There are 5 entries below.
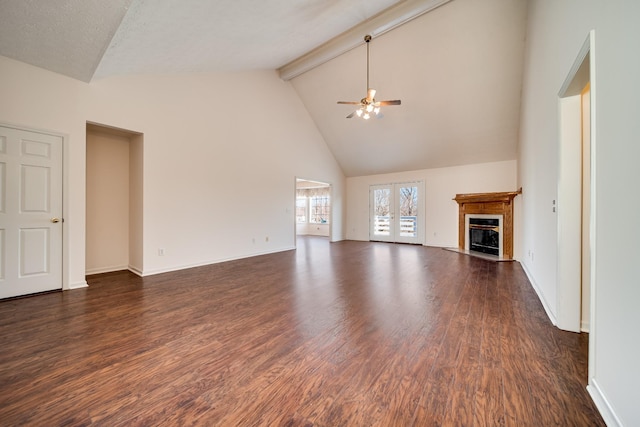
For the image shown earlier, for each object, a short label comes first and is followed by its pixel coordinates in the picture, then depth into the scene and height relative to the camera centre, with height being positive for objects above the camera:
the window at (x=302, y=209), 11.52 +0.15
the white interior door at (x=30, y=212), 2.95 -0.01
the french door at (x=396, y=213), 7.70 -0.01
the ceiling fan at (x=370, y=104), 4.15 +1.80
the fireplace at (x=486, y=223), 5.50 -0.23
